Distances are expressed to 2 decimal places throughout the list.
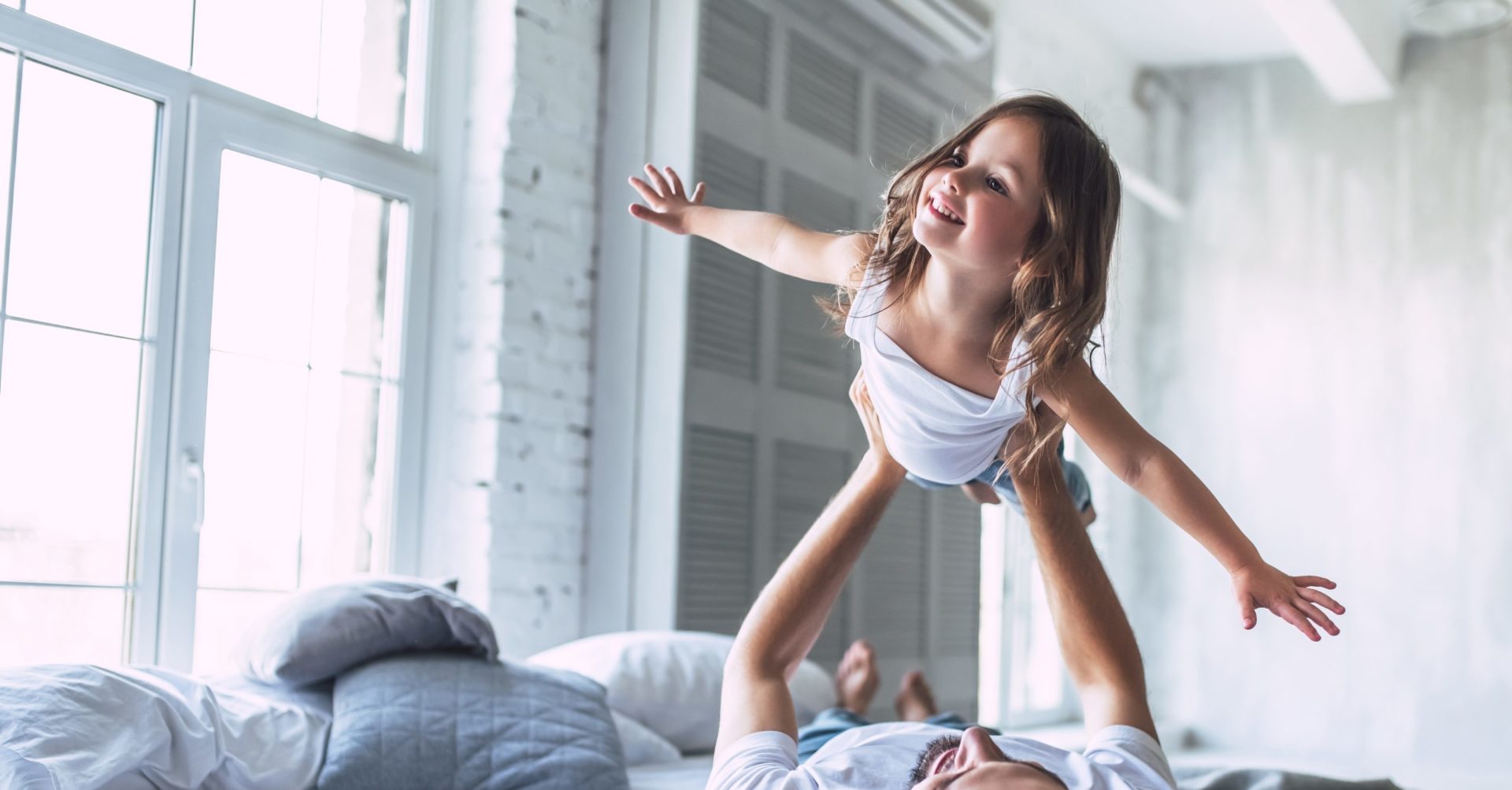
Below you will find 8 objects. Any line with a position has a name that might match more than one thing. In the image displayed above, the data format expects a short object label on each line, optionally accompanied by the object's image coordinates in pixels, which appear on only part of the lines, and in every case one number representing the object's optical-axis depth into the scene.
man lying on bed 1.34
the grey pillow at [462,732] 1.84
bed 1.59
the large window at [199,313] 2.32
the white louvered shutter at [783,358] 3.15
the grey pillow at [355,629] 2.00
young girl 1.47
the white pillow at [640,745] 2.33
